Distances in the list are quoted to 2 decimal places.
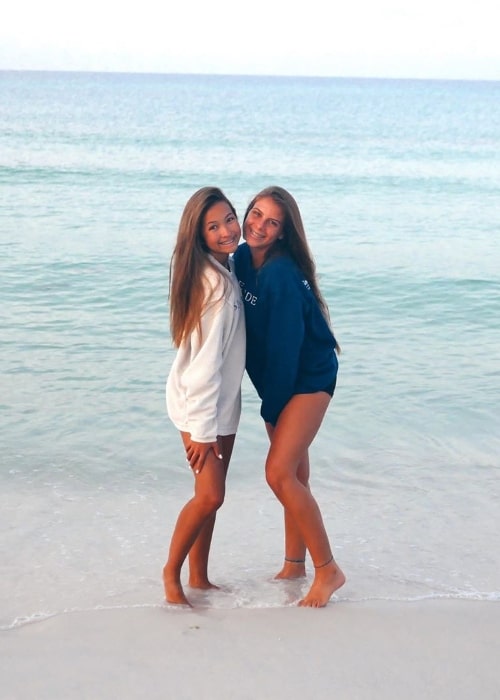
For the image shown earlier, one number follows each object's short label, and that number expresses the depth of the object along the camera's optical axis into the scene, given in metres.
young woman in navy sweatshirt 3.67
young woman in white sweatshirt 3.64
